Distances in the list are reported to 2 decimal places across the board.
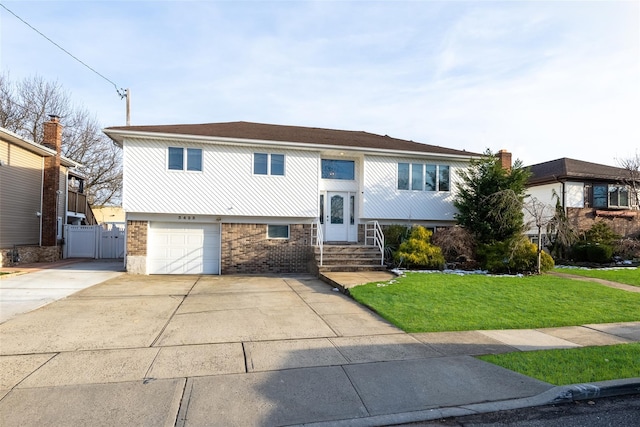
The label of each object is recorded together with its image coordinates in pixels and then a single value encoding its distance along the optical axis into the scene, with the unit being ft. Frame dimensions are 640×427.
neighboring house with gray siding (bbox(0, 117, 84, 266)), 52.90
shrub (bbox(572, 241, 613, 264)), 54.49
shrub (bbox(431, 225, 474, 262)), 48.34
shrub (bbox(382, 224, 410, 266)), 49.71
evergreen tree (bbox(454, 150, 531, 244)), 47.03
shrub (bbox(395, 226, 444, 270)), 45.14
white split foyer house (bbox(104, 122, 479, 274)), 46.60
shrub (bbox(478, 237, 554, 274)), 44.24
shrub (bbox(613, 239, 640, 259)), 58.03
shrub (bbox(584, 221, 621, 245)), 59.11
